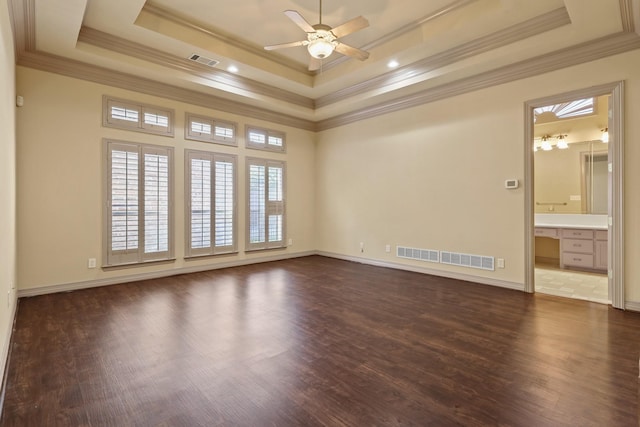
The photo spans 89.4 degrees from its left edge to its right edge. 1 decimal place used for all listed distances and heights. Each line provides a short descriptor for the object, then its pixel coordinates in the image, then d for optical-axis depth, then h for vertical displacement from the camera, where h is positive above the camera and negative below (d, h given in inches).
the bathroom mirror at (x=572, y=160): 234.1 +42.2
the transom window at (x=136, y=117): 187.9 +59.7
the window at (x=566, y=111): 216.6 +73.2
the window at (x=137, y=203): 188.2 +6.7
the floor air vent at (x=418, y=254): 215.8 -27.5
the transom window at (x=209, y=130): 220.3 +60.0
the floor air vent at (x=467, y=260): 191.1 -28.4
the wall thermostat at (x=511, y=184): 177.9 +16.9
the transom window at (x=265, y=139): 252.4 +60.8
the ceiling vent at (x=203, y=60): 187.2 +91.6
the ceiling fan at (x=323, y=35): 129.2 +74.4
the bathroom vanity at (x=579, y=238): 221.6 -17.3
